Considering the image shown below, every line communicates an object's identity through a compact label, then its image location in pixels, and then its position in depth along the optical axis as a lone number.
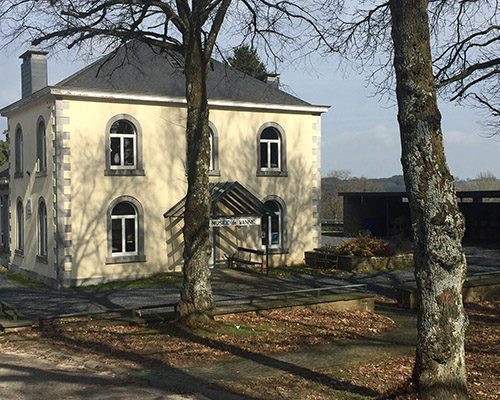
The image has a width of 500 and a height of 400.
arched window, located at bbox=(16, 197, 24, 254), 25.02
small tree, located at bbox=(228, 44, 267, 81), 42.61
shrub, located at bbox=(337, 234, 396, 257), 23.70
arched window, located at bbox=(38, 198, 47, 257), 22.32
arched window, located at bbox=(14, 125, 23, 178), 24.95
